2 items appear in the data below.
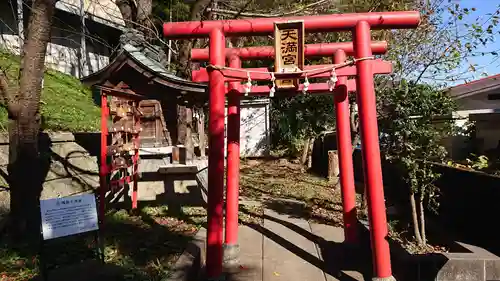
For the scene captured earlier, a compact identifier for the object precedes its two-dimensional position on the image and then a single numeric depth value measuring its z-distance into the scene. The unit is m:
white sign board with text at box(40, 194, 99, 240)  3.77
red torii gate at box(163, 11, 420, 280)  4.58
